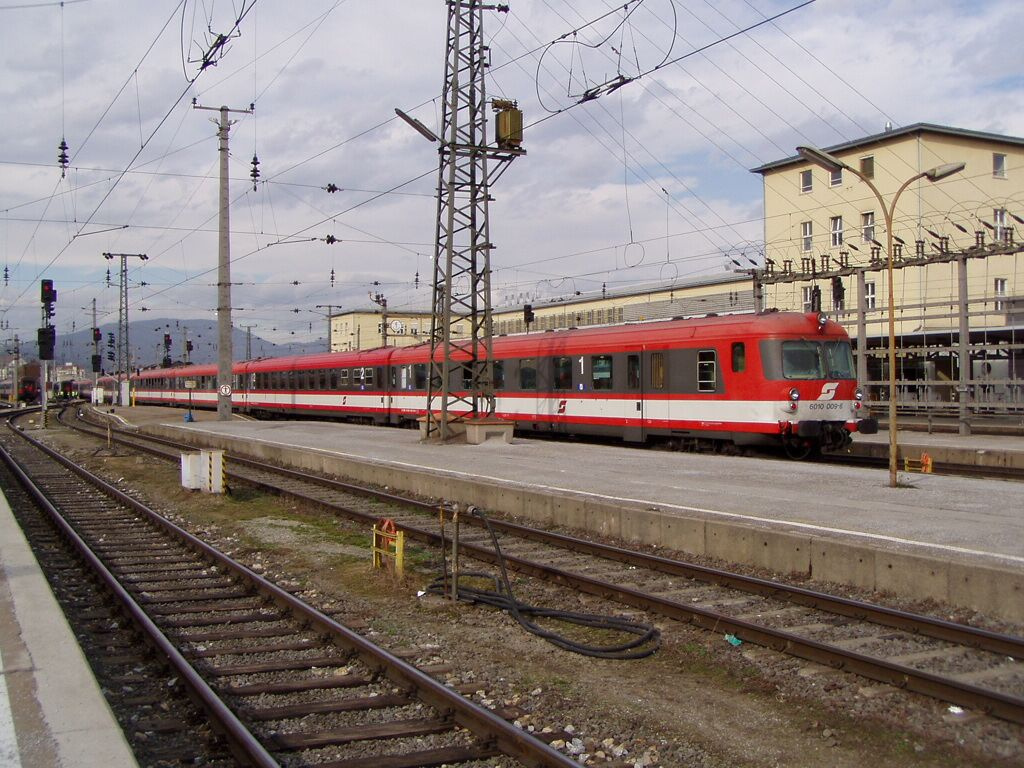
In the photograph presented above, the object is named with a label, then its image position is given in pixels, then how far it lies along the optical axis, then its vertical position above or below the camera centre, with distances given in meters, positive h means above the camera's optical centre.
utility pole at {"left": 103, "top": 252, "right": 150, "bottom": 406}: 61.05 +5.45
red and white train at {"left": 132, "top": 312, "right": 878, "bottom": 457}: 18.41 +0.17
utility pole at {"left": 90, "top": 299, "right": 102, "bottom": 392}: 60.49 +3.20
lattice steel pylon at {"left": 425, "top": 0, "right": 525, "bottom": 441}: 21.88 +4.48
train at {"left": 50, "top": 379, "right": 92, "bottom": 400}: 102.50 +0.69
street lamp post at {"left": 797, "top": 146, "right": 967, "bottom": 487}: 13.71 +3.41
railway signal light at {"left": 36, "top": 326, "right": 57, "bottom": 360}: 33.84 +1.99
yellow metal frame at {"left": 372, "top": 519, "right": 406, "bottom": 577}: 9.73 -1.74
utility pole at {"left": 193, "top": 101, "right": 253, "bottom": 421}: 33.81 +4.54
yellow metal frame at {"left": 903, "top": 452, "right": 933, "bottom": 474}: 17.13 -1.55
